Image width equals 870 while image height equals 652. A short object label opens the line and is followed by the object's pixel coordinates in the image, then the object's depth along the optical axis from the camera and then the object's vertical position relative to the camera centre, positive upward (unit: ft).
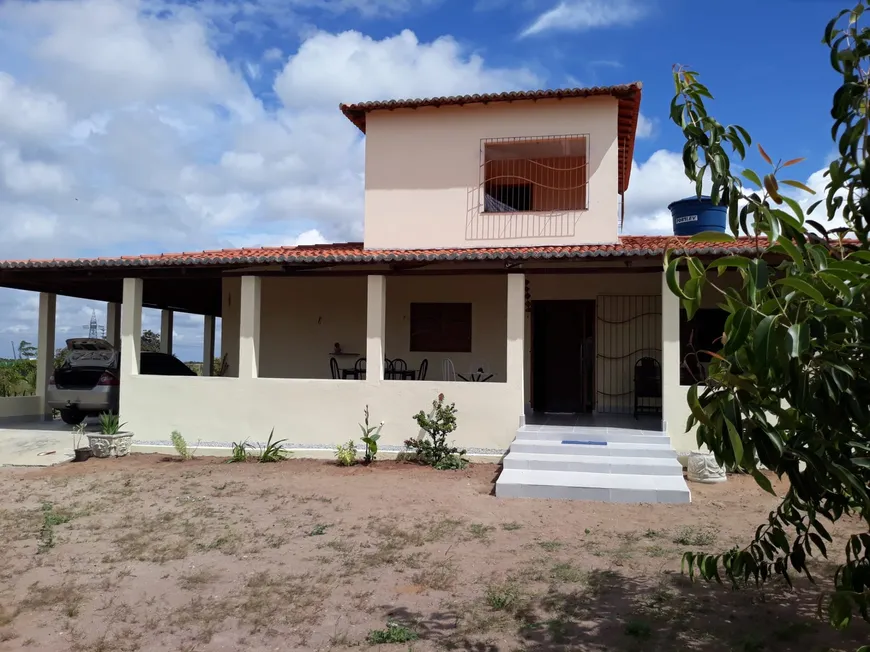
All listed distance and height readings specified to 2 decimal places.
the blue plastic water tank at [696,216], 40.98 +8.98
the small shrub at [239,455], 33.53 -4.52
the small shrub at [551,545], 20.10 -5.42
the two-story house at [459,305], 32.96 +3.53
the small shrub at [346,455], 32.48 -4.38
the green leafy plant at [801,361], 7.14 +0.04
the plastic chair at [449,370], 38.25 -0.40
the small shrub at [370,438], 32.53 -3.57
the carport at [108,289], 36.42 +4.94
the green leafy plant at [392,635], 13.74 -5.54
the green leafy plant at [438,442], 31.99 -3.76
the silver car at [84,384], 40.57 -1.30
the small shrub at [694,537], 20.31 -5.28
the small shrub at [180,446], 34.24 -4.18
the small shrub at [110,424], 35.19 -3.20
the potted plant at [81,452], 34.60 -4.55
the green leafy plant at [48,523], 20.47 -5.38
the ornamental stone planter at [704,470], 28.68 -4.46
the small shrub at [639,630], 13.82 -5.45
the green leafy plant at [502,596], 15.44 -5.45
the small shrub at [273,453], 33.47 -4.45
